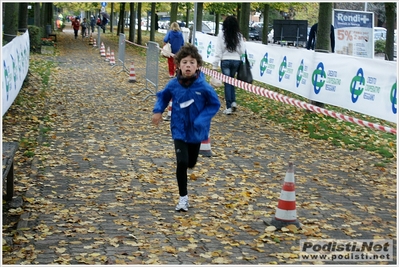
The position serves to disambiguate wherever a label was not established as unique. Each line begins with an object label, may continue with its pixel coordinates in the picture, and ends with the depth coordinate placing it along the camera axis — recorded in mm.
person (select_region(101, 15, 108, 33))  62531
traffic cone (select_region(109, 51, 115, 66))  28378
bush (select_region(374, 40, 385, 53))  45944
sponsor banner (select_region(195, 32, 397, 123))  11828
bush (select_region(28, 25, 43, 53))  31356
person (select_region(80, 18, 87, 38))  56662
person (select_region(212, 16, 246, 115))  14016
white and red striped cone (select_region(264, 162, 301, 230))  6719
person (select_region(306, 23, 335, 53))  17200
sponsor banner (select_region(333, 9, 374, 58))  20641
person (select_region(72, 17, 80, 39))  53719
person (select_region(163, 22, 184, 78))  19828
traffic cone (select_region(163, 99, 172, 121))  13449
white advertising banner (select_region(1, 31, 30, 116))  10836
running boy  7145
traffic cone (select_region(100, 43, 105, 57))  33319
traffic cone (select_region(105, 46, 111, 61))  30456
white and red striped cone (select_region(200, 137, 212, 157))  10336
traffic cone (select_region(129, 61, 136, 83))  21078
